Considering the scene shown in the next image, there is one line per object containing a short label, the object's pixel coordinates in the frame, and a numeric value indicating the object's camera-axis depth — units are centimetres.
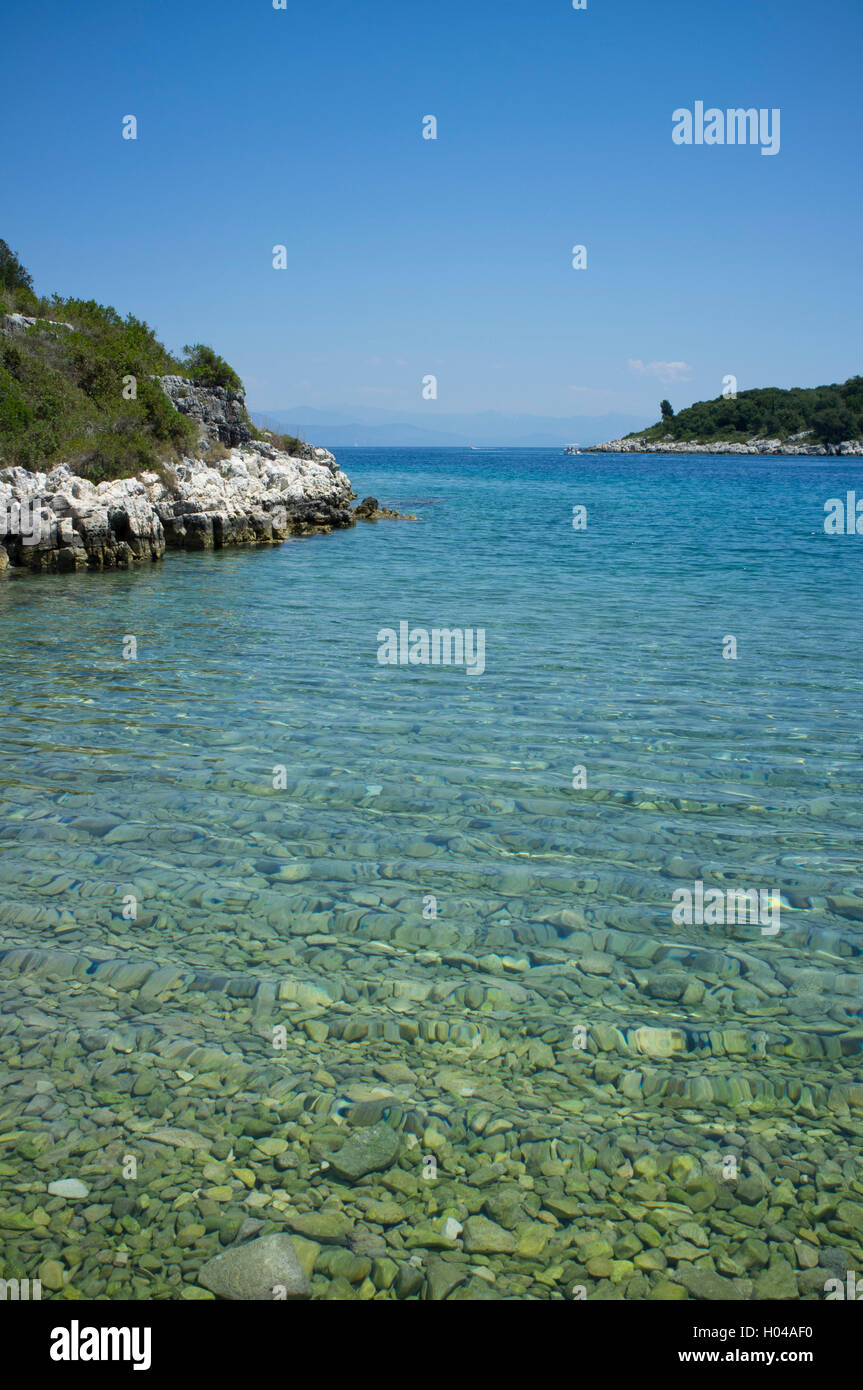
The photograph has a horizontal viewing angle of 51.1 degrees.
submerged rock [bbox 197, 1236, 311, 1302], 377
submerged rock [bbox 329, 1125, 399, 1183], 441
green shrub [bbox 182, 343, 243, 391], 4750
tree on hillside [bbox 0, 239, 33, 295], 4562
